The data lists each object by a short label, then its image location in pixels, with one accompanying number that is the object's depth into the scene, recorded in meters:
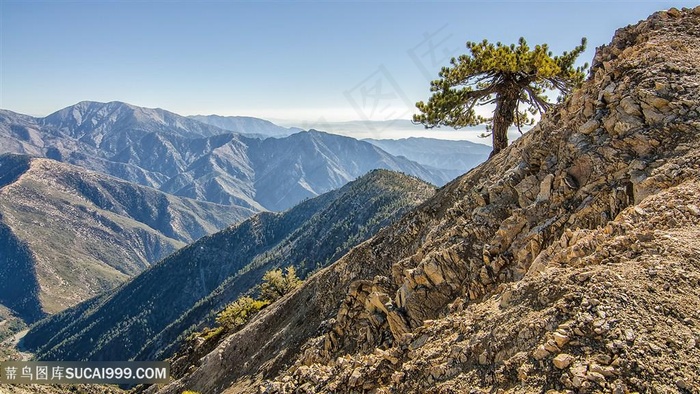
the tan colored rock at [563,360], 7.04
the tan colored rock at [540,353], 7.50
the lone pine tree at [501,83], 25.19
